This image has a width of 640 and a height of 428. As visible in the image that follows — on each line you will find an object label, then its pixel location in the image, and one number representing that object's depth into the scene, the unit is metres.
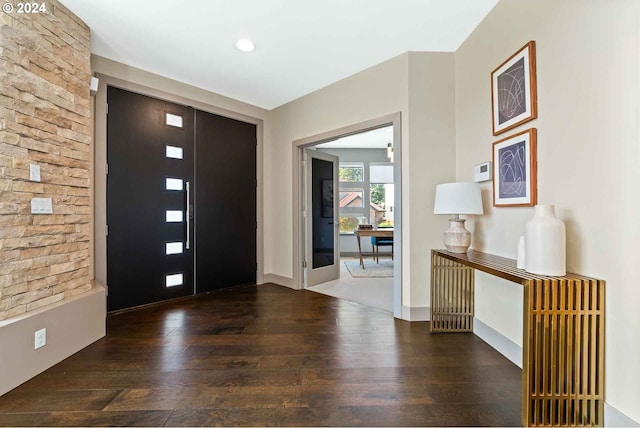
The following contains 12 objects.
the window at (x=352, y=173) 7.30
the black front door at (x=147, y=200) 3.01
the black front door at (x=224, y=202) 3.71
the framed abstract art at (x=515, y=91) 1.84
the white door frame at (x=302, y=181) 2.89
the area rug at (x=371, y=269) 4.93
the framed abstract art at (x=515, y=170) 1.84
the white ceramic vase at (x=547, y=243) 1.49
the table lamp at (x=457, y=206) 2.24
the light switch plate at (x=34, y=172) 1.96
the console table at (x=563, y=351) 1.39
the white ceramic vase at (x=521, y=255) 1.69
